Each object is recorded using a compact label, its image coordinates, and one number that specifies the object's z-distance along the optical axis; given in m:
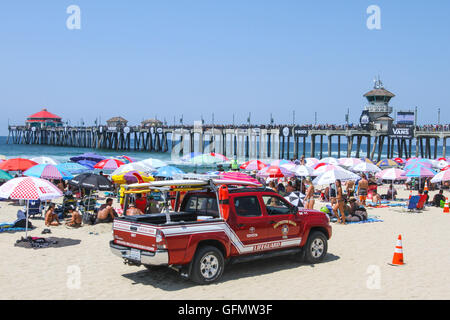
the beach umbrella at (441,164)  30.25
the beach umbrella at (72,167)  19.67
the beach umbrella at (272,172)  20.70
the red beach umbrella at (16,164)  19.34
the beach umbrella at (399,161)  37.54
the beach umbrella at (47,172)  16.38
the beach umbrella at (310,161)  29.53
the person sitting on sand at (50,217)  12.95
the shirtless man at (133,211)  11.98
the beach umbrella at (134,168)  19.94
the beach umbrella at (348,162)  26.30
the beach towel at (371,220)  14.75
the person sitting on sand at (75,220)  12.80
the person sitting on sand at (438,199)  18.88
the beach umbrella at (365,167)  22.86
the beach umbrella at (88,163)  24.56
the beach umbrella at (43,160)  22.71
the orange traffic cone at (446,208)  17.34
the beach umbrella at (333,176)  17.17
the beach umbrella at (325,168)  18.11
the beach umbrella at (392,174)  19.86
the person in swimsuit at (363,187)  19.16
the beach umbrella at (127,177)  18.57
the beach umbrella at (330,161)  28.08
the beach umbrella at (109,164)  23.08
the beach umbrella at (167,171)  19.72
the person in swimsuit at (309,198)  15.48
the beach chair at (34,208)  14.00
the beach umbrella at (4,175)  15.70
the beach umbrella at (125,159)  26.83
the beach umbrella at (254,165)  24.02
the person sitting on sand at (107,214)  13.23
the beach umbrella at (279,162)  25.44
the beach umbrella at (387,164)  32.59
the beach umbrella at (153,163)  23.67
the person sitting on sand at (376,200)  18.80
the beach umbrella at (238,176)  16.39
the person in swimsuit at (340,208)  14.07
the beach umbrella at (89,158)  27.92
